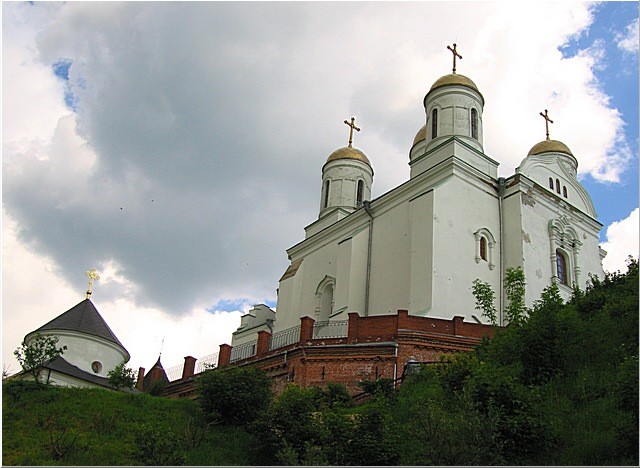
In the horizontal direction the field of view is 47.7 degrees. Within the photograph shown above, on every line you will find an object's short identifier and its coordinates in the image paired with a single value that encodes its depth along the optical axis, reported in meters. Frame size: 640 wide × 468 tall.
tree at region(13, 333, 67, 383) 21.20
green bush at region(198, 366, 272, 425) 18.06
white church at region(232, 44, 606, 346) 25.12
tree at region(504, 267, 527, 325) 20.55
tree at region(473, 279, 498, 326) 22.61
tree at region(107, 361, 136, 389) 25.23
